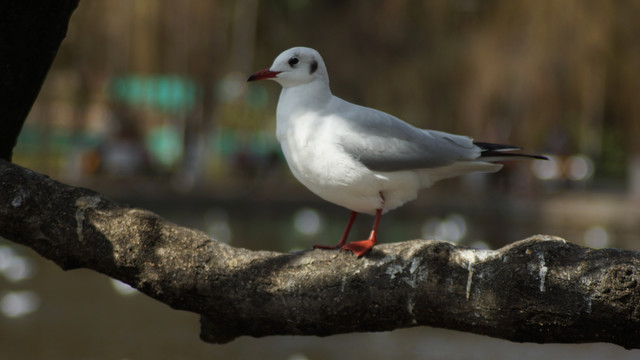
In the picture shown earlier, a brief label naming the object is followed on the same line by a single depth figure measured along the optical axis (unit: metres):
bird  5.36
